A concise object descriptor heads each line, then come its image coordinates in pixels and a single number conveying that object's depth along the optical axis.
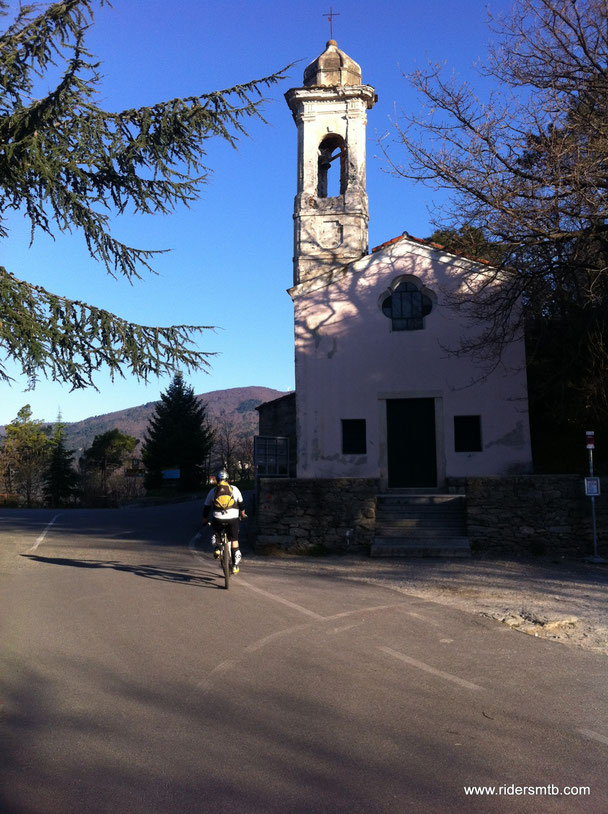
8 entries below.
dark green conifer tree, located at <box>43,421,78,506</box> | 56.81
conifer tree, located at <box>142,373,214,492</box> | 47.75
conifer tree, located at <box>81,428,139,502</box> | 65.90
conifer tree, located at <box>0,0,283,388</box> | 10.39
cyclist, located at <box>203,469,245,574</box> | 10.30
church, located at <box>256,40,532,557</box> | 17.14
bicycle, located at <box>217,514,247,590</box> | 9.91
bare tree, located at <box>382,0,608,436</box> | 11.94
